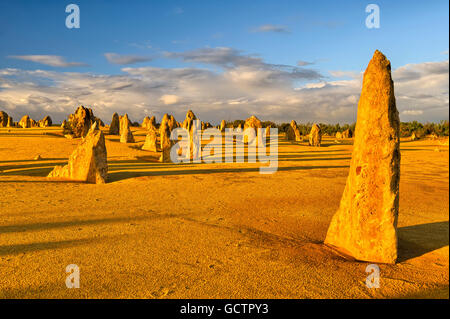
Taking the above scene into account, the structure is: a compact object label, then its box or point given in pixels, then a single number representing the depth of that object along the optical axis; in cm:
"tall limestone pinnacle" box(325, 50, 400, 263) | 451
